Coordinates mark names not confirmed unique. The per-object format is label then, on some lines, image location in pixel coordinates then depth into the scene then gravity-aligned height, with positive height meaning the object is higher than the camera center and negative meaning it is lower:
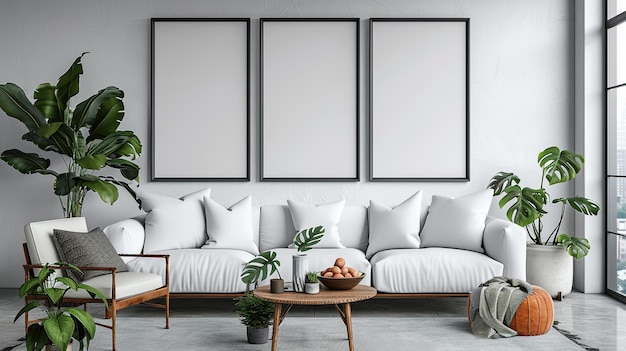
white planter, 5.33 -0.80
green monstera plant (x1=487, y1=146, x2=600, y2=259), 5.23 -0.19
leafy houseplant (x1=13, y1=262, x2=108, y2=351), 2.93 -0.72
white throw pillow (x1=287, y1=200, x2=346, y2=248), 5.30 -0.36
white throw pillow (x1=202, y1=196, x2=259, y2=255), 5.19 -0.44
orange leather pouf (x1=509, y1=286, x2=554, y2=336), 4.16 -0.94
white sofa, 4.70 -0.68
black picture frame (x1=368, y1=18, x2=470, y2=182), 5.88 +0.71
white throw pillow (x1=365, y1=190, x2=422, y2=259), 5.21 -0.42
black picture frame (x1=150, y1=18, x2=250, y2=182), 5.88 +0.73
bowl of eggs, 3.82 -0.63
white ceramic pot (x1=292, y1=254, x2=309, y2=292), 3.80 -0.58
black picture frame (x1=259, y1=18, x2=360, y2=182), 5.88 +0.76
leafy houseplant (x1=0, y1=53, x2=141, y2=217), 5.18 +0.35
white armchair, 3.87 -0.68
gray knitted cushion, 4.08 -0.51
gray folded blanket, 4.16 -0.89
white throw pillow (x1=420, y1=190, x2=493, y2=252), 5.12 -0.38
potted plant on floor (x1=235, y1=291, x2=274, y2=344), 3.96 -0.90
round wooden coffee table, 3.59 -0.71
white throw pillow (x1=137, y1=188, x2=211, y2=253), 5.12 -0.40
